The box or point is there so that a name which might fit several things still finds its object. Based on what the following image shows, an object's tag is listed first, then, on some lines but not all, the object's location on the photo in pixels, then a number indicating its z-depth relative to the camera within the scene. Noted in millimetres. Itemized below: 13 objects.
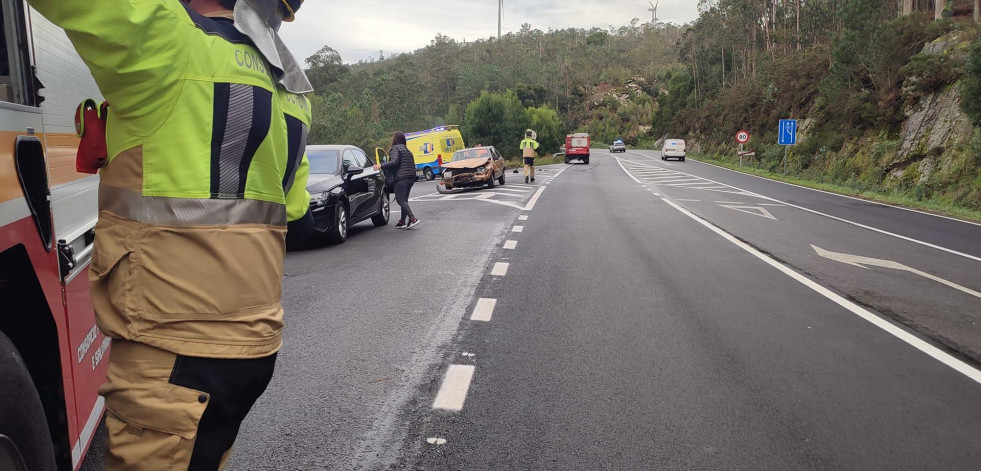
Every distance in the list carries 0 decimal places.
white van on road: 57250
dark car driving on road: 10758
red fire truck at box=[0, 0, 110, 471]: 1891
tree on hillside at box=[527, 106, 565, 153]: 71875
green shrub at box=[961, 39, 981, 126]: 20281
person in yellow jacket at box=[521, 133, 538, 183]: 27955
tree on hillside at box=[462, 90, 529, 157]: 60250
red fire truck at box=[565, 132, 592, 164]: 55531
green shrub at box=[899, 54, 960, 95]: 25438
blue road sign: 33250
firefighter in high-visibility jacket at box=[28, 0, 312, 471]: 1784
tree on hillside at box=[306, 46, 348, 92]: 108750
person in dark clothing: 13156
